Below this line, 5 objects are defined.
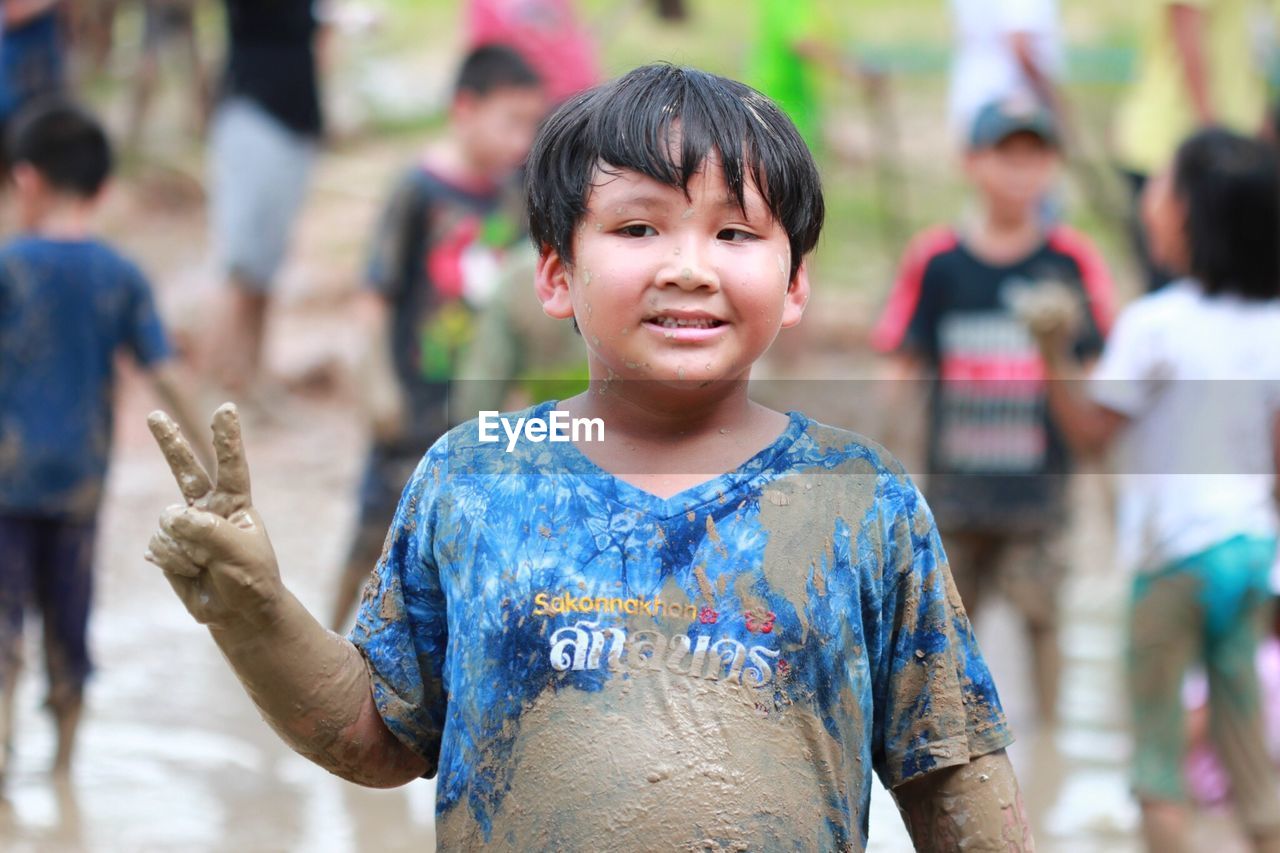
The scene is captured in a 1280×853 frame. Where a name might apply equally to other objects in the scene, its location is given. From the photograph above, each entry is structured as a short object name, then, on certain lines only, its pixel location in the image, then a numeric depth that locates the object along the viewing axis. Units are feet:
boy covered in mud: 11.58
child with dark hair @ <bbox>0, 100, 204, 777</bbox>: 27.55
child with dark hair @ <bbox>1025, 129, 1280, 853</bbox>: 23.07
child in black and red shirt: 30.73
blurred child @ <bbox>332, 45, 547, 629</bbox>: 31.60
